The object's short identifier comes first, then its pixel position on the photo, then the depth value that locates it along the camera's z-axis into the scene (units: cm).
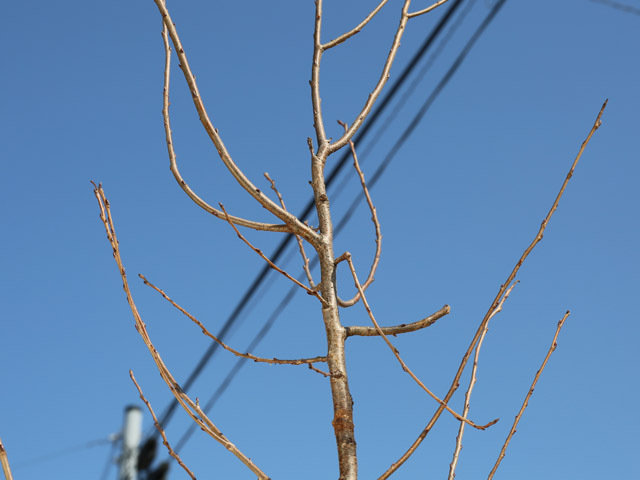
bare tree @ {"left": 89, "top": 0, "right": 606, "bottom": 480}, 136
